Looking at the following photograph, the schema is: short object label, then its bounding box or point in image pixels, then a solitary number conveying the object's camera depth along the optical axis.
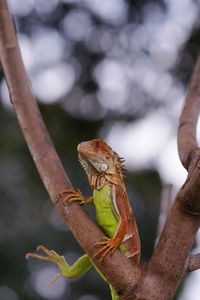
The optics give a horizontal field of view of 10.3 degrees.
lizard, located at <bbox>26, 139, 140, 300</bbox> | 1.11
